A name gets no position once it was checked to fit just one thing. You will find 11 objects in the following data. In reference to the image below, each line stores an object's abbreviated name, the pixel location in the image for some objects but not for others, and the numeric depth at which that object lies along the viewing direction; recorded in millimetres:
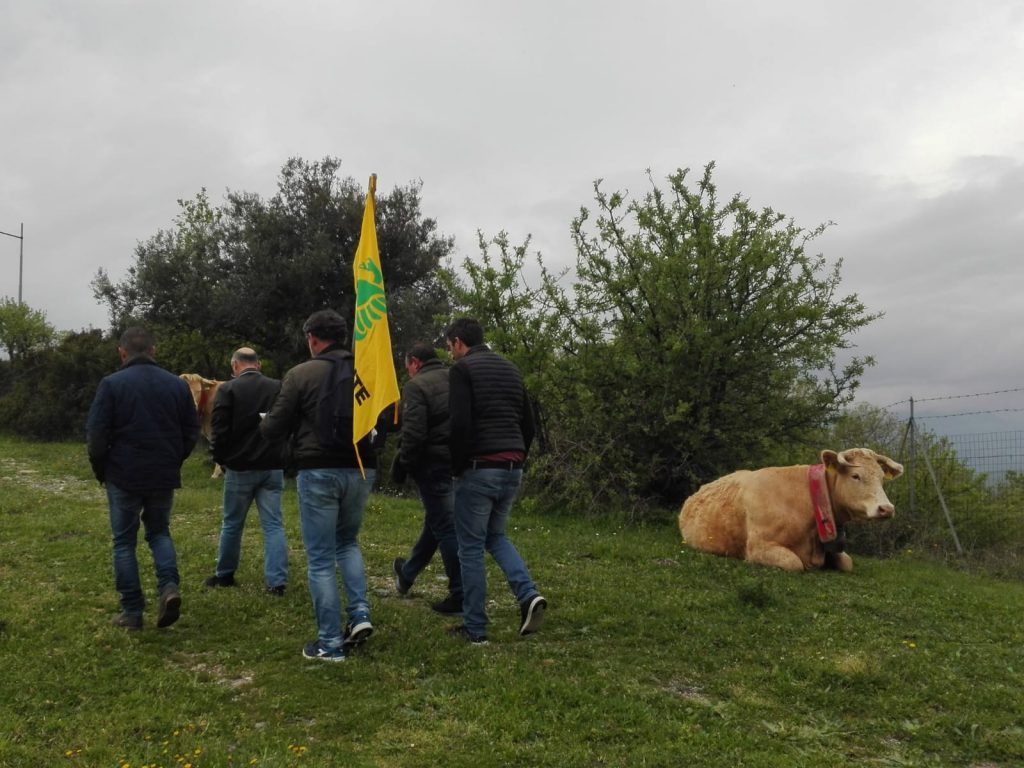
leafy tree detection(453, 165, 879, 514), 11414
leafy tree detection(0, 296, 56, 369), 38478
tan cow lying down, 8258
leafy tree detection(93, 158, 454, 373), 19719
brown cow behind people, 13859
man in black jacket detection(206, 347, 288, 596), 6777
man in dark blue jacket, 5668
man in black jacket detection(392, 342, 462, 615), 5902
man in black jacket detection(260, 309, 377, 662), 5141
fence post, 11031
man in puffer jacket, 5441
